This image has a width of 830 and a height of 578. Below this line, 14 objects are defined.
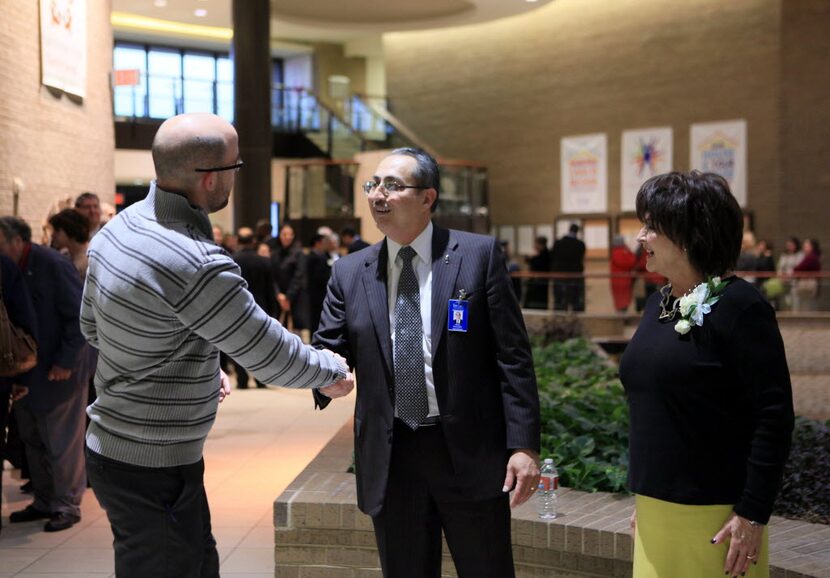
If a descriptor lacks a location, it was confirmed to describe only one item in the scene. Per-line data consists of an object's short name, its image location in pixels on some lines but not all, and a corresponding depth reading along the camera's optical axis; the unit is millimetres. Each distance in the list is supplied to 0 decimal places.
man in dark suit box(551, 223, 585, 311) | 17672
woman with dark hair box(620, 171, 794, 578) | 2584
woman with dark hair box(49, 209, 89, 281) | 6828
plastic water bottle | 4422
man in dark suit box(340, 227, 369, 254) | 12884
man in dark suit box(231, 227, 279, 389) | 11781
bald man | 2668
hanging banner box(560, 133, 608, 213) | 23797
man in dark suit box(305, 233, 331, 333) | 13219
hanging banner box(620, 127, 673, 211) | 22625
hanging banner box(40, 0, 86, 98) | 10938
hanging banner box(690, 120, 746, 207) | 21031
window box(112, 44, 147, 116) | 22938
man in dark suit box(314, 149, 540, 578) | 3051
